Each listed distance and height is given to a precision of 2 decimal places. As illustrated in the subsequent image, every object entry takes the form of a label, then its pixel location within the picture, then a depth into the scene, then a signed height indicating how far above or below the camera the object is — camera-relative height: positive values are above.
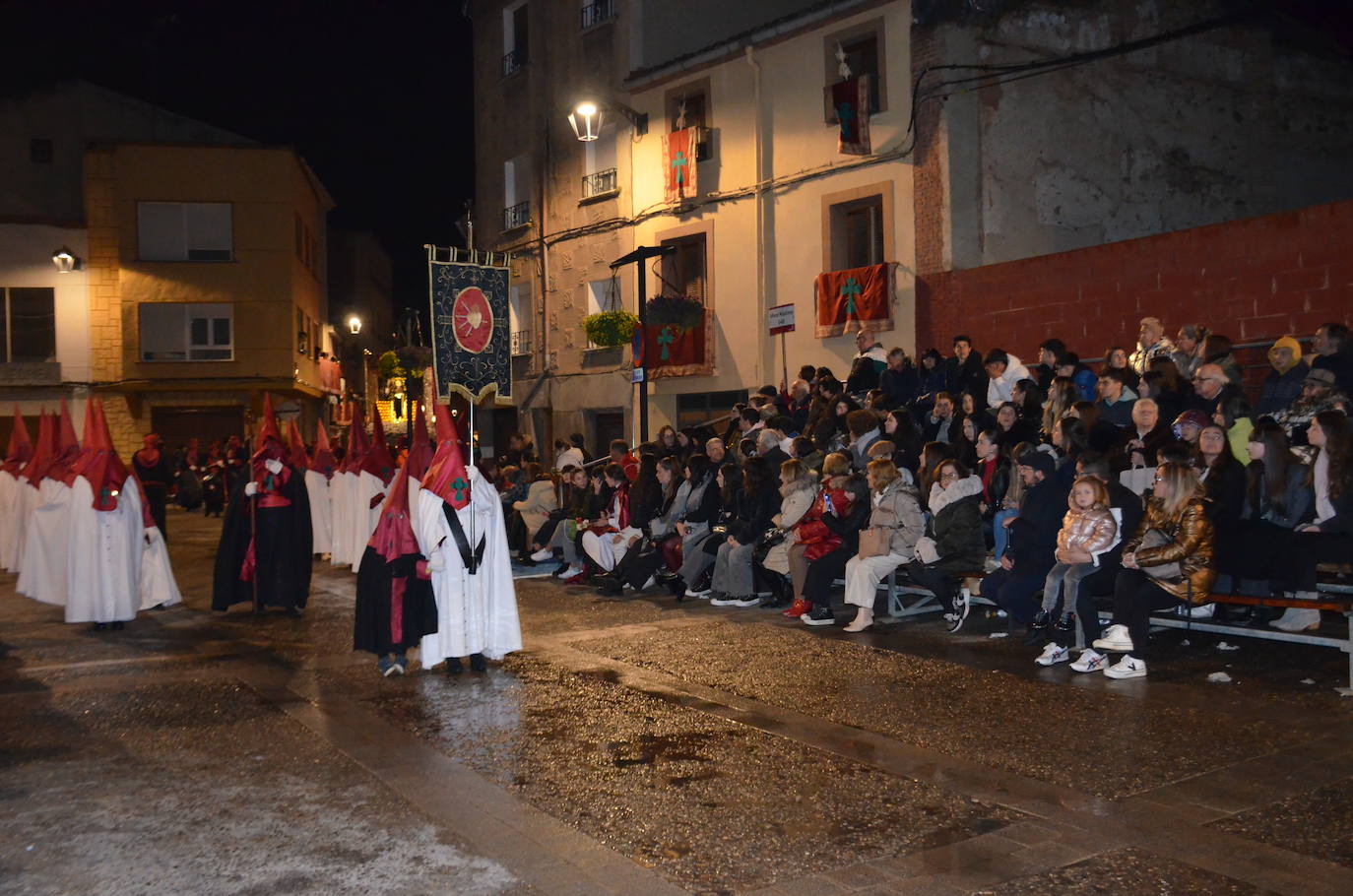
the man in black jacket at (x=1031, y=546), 9.89 -1.11
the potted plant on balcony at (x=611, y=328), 23.20 +1.78
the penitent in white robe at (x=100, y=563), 12.36 -1.37
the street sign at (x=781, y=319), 18.50 +1.51
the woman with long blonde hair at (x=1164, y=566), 8.75 -1.16
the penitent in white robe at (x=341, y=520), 17.42 -1.36
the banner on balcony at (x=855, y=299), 20.12 +1.98
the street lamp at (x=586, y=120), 20.06 +5.17
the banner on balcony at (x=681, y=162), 23.62 +5.07
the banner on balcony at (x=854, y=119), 20.27 +4.99
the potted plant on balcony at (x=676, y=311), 21.92 +1.97
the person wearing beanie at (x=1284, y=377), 11.05 +0.27
